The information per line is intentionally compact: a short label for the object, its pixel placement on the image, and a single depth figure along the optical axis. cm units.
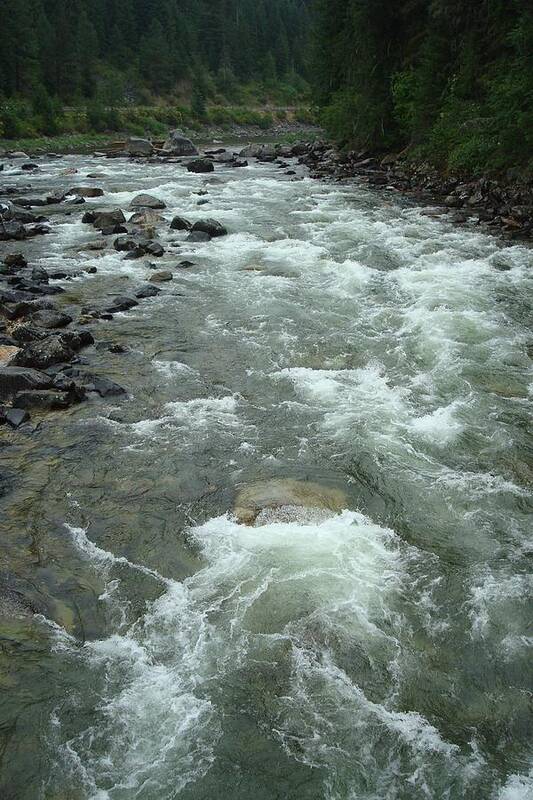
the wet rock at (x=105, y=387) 1005
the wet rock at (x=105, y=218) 2123
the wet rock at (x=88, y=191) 2794
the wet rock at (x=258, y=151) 4331
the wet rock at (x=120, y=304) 1371
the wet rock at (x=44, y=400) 951
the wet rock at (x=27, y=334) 1198
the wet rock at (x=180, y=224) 2141
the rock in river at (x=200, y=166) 3625
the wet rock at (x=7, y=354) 1091
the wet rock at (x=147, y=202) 2470
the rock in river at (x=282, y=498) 720
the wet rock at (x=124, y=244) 1850
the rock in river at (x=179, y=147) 4772
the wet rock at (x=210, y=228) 2034
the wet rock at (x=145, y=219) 2156
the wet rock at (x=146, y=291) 1465
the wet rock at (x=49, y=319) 1267
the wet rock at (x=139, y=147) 4707
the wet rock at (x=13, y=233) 2039
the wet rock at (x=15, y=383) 980
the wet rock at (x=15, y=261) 1691
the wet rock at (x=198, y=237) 1991
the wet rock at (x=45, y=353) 1064
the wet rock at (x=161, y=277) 1584
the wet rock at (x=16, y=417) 901
